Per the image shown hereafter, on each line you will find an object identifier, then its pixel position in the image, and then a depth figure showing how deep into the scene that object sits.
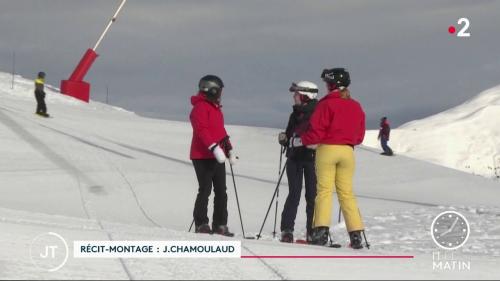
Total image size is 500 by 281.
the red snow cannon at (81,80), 66.31
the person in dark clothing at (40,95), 49.03
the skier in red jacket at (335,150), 16.66
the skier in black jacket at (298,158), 19.23
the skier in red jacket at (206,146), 18.62
